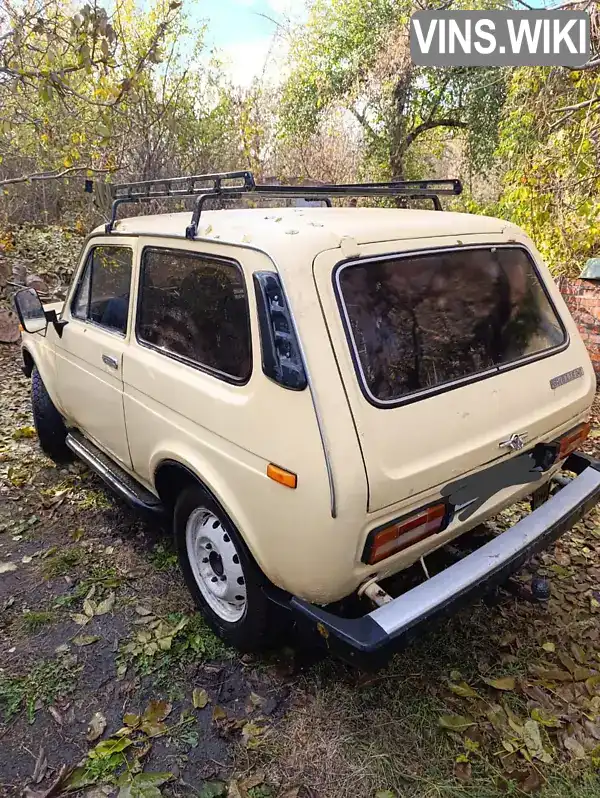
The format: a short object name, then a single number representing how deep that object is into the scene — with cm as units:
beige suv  187
